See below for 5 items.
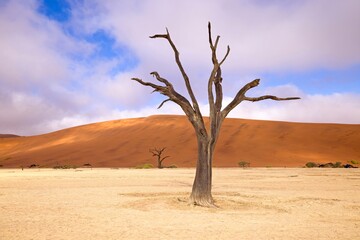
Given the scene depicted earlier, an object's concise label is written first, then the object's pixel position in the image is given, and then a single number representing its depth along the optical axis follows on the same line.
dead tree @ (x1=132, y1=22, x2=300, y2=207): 10.55
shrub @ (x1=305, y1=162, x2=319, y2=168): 36.75
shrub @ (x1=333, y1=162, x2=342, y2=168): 36.47
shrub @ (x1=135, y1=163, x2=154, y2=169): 38.00
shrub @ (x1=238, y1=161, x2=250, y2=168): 37.50
